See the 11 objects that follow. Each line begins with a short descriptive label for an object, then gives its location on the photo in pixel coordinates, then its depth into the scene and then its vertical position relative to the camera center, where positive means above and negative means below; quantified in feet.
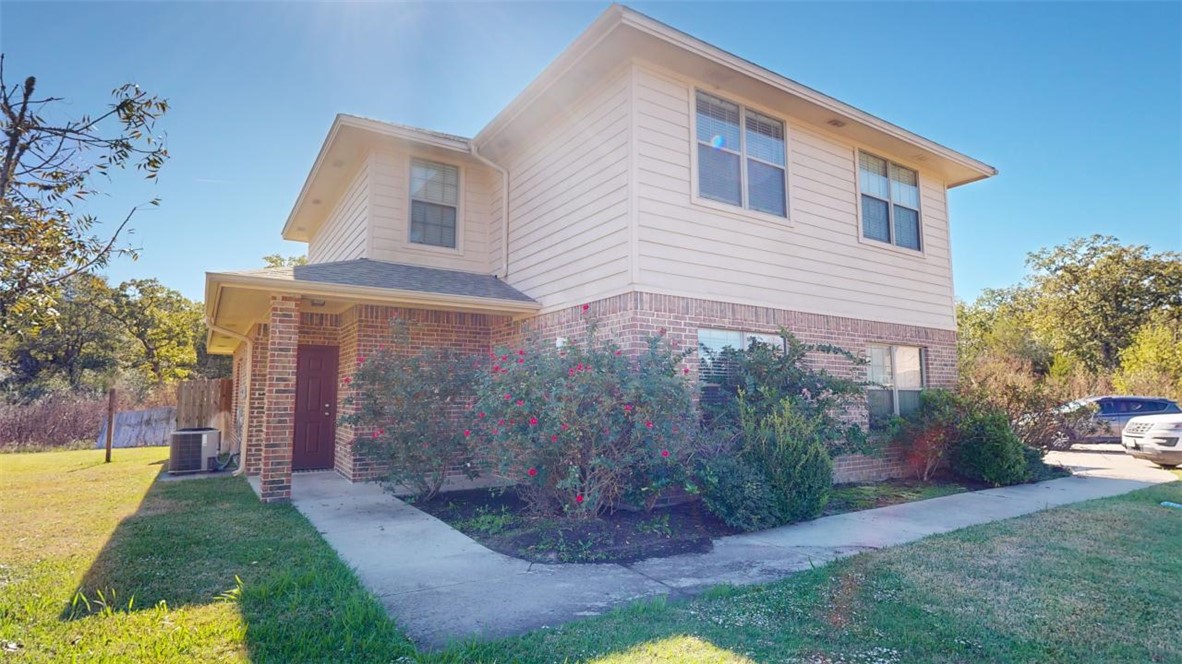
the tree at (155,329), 79.87 +8.27
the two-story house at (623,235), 24.23 +7.54
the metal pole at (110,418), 40.27 -1.73
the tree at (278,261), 94.48 +20.02
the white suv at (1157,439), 37.73 -2.77
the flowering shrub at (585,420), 18.80 -0.85
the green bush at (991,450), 29.55 -2.67
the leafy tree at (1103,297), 90.89 +14.69
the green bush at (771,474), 20.76 -2.78
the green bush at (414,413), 23.82 -0.79
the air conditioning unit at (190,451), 33.53 -3.23
